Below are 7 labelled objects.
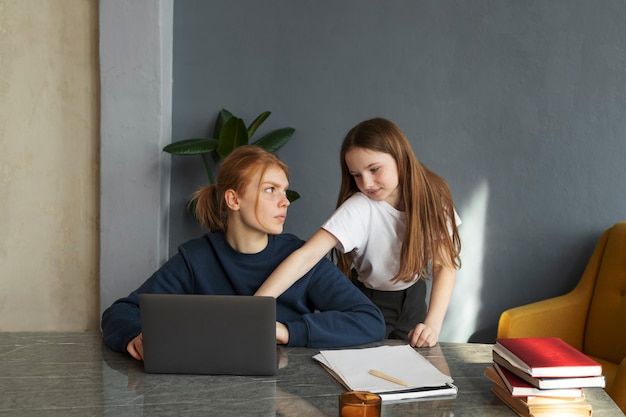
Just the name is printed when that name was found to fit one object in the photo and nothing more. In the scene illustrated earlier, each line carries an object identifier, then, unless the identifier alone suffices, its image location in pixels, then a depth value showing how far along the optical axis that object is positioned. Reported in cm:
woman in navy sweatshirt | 198
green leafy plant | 313
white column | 326
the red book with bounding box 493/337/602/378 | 138
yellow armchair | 292
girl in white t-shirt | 237
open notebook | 146
